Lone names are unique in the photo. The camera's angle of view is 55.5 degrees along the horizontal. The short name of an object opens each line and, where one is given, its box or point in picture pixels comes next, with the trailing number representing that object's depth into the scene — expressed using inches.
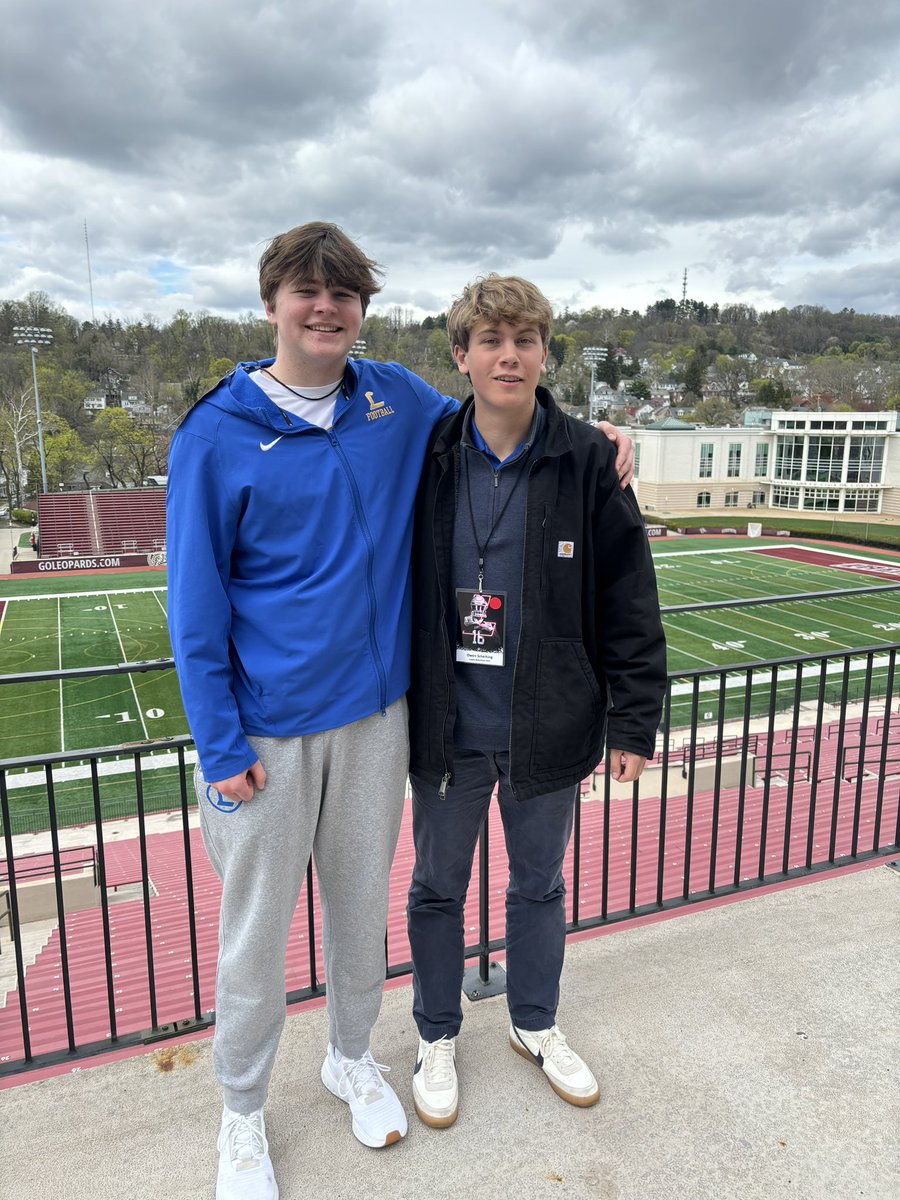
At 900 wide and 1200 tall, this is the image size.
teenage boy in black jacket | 78.3
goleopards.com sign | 1284.4
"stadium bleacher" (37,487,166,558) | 1561.3
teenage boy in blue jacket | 70.3
